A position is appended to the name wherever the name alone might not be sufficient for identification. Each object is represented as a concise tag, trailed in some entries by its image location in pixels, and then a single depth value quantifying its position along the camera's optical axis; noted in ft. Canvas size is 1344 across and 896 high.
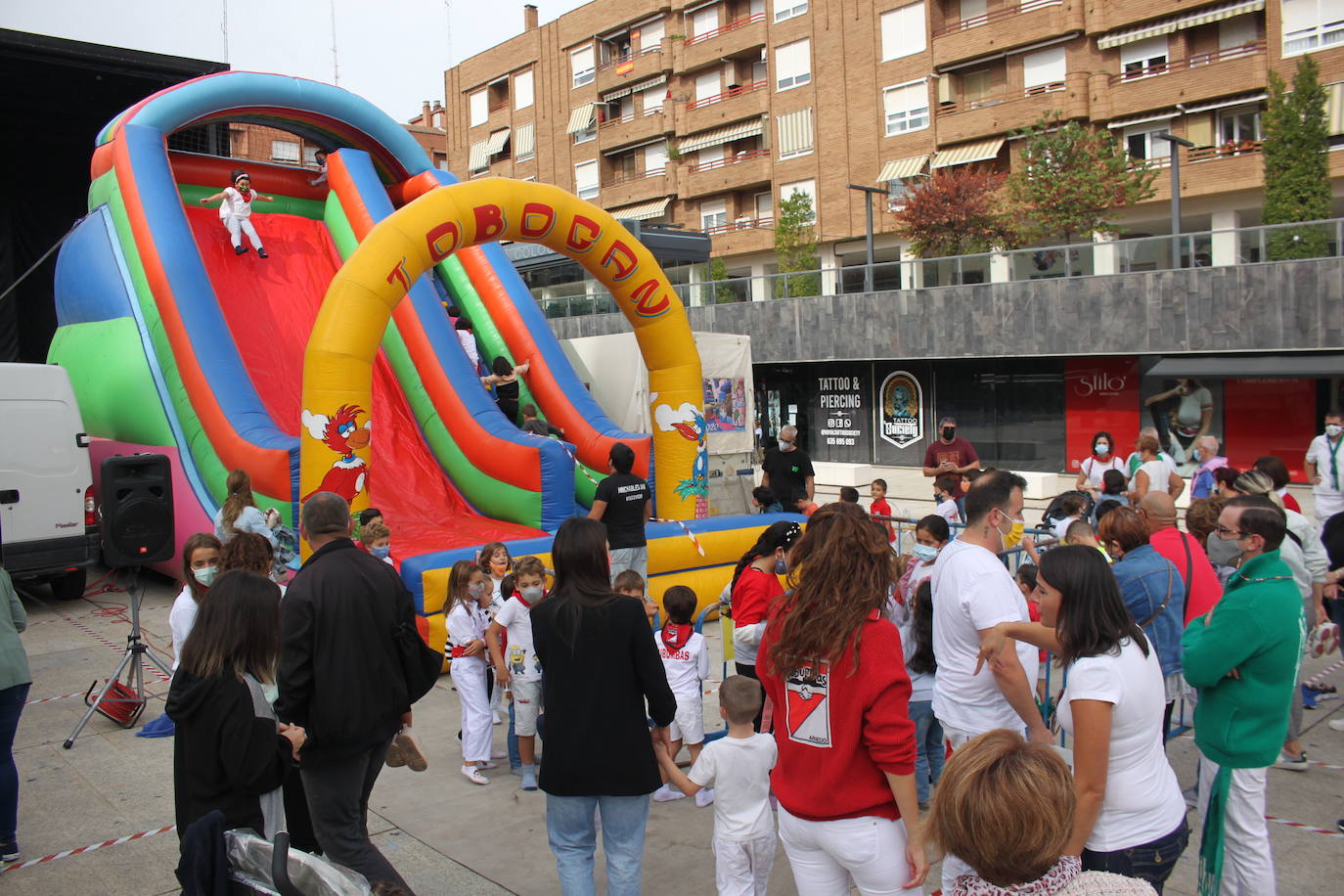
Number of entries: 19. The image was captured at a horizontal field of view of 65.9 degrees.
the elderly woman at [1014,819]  7.04
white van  32.12
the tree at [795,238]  99.09
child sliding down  44.42
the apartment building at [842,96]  84.23
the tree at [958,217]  82.38
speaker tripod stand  22.43
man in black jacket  11.98
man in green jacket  11.69
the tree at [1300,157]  67.82
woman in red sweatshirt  9.70
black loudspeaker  24.19
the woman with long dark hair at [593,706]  11.22
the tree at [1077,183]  75.82
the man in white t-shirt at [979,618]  12.61
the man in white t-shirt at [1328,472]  28.25
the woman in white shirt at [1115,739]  9.68
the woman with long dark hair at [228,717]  10.88
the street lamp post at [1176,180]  63.97
